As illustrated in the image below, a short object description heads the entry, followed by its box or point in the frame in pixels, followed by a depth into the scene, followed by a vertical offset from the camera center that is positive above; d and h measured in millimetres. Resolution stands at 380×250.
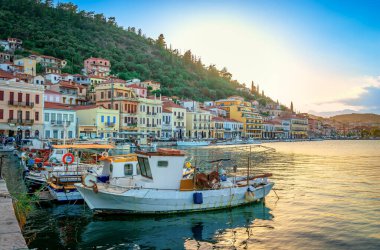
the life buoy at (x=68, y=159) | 20156 -1414
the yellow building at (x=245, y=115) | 108500 +6742
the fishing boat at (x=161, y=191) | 13953 -2333
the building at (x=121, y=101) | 61500 +6193
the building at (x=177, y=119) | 75050 +3781
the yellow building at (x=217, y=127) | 90125 +2345
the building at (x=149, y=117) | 65250 +3668
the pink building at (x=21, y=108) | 44625 +3453
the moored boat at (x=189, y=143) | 67625 -1445
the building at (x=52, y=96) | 58375 +6657
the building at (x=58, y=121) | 49244 +2030
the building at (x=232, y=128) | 96938 +2251
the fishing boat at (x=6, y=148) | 40875 -1636
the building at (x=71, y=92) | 66312 +8644
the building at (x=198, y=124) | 82500 +2816
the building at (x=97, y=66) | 94812 +19600
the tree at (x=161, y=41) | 168450 +46557
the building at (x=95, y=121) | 54125 +2238
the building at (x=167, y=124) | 71875 +2475
